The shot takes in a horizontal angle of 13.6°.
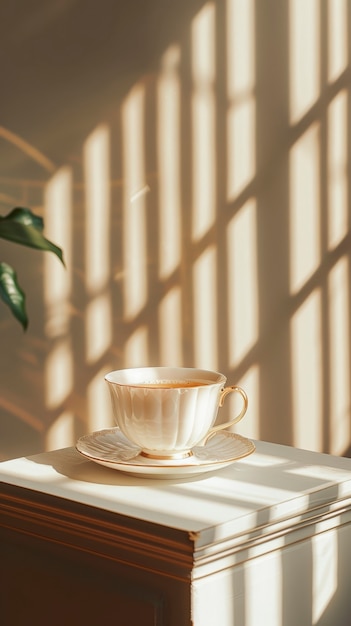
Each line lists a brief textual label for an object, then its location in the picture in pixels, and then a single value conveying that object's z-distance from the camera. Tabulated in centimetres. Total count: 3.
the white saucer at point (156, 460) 117
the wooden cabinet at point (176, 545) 109
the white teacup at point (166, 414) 116
